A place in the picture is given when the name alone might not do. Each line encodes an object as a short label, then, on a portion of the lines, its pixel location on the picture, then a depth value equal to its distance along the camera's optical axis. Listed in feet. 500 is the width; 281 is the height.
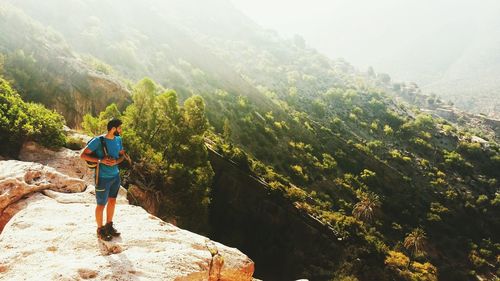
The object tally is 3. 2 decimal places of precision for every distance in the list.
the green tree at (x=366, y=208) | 237.66
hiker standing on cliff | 30.58
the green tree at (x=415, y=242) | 226.17
